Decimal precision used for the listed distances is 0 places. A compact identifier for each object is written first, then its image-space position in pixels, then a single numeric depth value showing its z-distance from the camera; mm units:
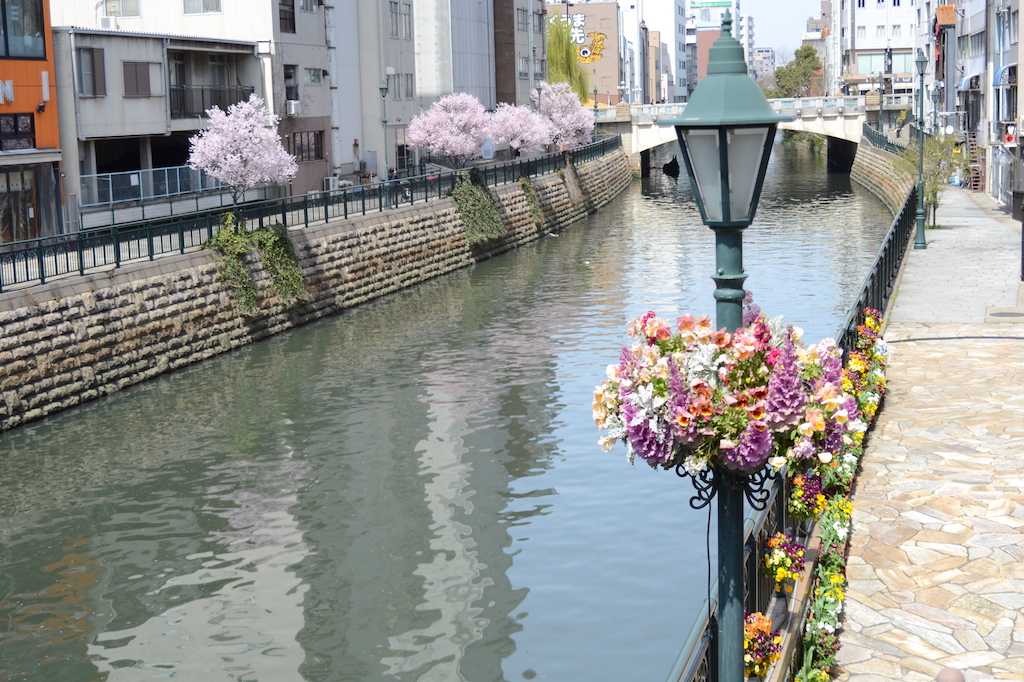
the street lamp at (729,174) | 6453
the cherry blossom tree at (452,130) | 52344
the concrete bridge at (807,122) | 86562
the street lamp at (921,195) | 35844
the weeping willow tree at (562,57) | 96500
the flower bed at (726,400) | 6496
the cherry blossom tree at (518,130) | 64188
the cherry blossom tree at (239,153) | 32562
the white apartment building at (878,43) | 129000
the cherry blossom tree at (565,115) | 78438
